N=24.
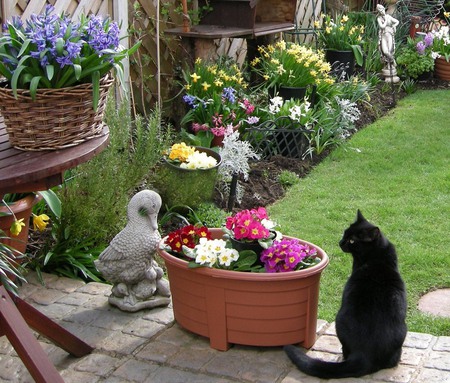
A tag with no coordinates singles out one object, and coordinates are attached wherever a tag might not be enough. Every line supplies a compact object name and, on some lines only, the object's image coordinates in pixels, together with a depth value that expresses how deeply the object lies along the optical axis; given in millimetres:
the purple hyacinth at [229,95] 6292
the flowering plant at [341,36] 8797
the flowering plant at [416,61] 9508
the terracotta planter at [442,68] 9742
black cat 3344
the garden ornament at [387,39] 9039
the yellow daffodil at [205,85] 6336
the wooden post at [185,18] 6597
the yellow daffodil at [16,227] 3719
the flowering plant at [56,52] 2869
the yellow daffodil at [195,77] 6303
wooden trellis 5926
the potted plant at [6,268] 3205
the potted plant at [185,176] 5262
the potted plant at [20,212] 3896
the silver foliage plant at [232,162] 5699
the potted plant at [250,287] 3500
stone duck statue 3885
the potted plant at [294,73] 7172
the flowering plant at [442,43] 9680
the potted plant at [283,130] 6529
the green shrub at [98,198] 4566
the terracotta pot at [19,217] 3946
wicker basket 2889
